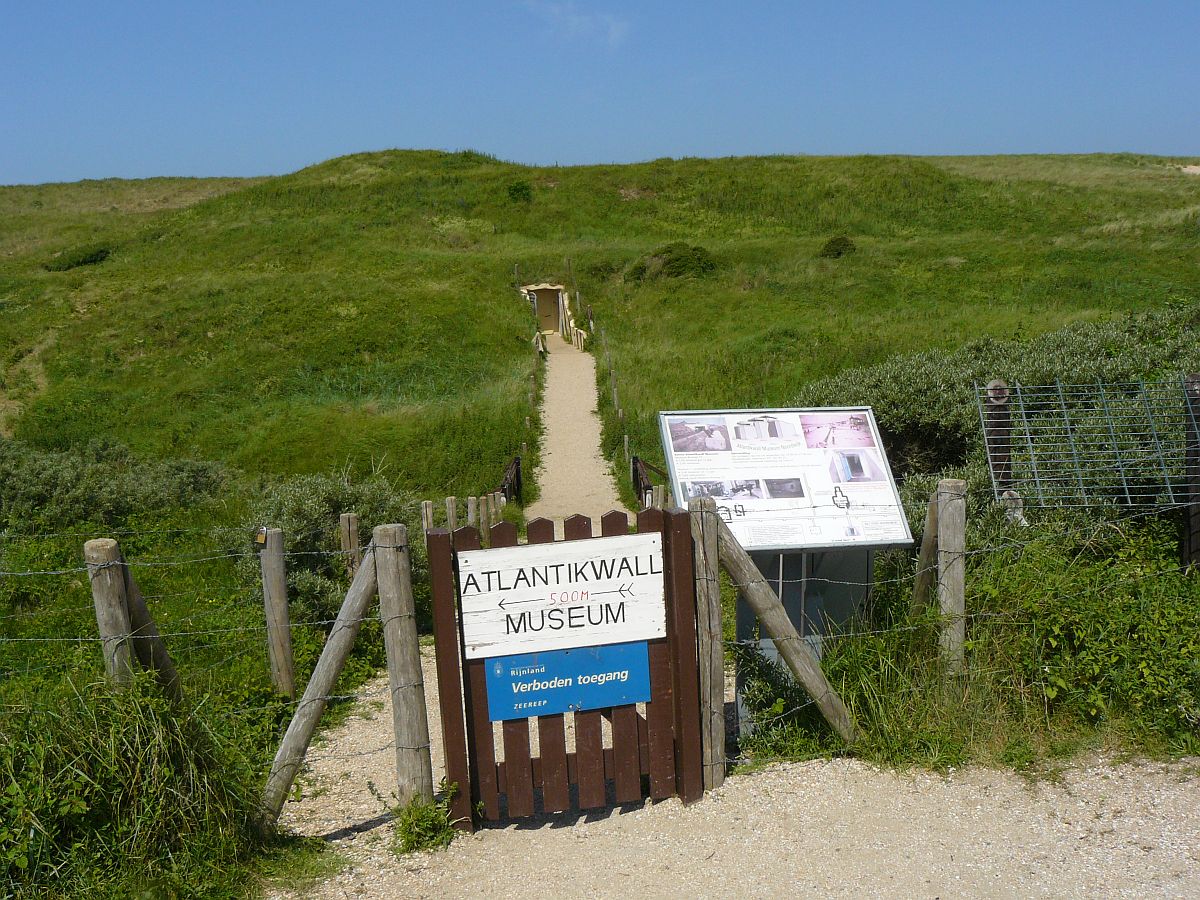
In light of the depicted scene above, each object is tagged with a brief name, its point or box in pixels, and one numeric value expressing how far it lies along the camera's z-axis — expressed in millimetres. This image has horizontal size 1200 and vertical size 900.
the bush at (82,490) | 12969
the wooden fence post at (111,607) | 4227
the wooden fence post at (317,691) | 4523
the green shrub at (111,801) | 3906
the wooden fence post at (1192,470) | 6465
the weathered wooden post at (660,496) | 11502
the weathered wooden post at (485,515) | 11432
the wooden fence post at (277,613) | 6664
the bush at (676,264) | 34900
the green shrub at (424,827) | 4586
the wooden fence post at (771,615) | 4824
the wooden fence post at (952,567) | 5117
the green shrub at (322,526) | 8305
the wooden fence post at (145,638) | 4367
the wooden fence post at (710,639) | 4773
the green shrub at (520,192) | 48188
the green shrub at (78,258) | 42472
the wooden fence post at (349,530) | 8422
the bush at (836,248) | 36406
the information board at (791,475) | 5430
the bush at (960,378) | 11375
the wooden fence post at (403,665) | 4504
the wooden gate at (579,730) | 4566
